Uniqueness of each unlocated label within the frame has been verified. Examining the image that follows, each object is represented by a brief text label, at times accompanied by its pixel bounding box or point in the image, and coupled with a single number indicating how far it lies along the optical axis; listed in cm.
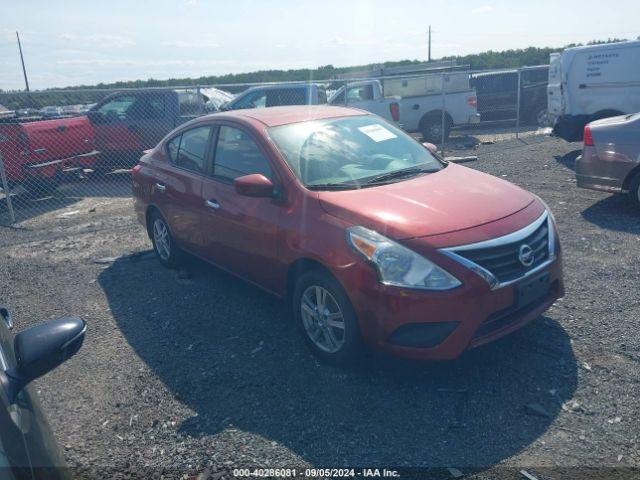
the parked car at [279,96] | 1254
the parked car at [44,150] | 1012
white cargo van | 1102
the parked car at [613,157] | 718
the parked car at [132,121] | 1232
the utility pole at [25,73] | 4576
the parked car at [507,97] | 1902
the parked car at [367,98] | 1561
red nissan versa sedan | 356
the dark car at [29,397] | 164
